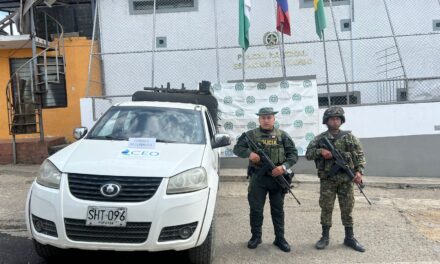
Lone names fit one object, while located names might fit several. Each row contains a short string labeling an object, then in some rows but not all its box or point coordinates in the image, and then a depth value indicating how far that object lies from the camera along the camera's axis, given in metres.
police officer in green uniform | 5.38
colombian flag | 10.74
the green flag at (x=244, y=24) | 10.70
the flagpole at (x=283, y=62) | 10.45
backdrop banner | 10.27
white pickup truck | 4.06
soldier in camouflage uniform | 5.44
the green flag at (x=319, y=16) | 10.72
